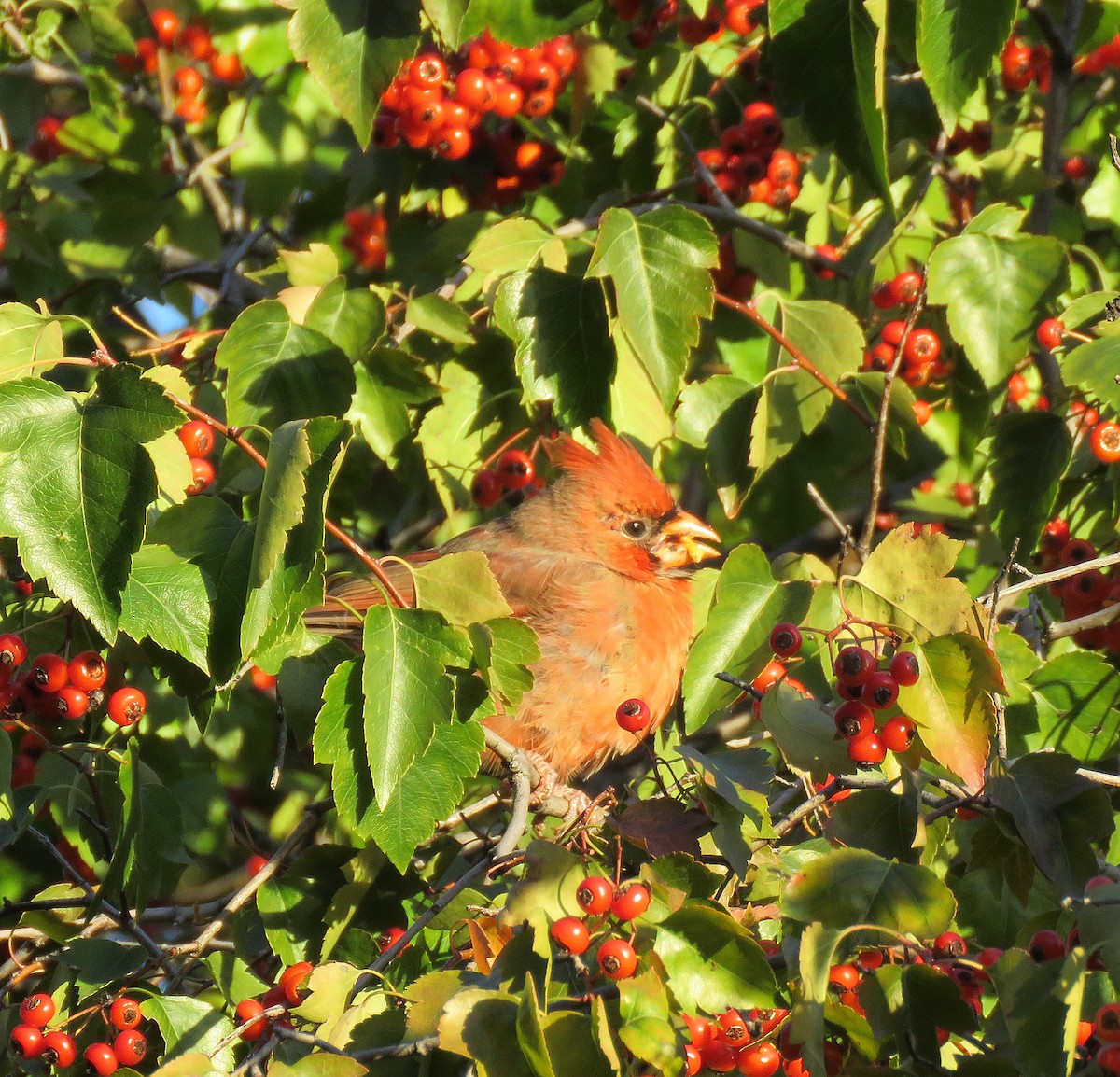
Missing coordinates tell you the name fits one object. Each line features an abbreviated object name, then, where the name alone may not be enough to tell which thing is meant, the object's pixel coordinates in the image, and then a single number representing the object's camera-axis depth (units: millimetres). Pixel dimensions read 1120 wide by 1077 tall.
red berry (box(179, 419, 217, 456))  6066
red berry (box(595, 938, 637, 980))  4250
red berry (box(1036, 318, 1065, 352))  6840
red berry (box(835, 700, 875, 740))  4797
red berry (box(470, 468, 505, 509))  7664
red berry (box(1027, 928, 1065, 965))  4176
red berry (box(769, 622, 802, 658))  5266
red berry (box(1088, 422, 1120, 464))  6613
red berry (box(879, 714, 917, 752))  4895
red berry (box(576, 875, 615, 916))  4387
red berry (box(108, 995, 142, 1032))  5227
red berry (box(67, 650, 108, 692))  5543
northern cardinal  7977
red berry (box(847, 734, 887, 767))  4809
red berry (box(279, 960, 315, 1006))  5129
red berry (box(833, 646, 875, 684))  4785
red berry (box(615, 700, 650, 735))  5840
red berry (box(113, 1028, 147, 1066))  5184
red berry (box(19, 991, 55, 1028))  5363
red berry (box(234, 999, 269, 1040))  5148
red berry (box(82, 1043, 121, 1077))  5176
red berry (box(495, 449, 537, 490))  7621
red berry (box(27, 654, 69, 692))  5500
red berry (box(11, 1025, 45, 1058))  5277
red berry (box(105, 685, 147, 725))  5770
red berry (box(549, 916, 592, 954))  4332
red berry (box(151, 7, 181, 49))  10109
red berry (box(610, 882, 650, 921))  4379
